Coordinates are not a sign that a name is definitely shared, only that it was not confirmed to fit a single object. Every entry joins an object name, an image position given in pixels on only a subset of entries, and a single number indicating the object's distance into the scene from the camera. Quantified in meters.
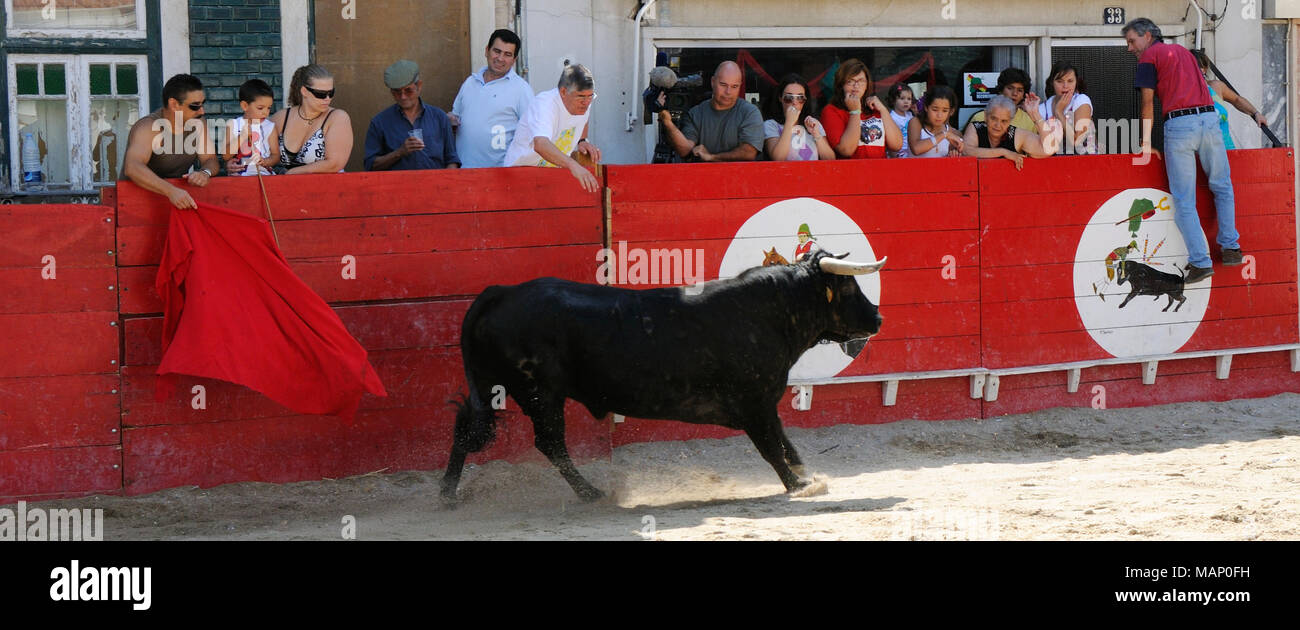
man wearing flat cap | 16.69
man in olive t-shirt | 17.28
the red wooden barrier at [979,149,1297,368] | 18.25
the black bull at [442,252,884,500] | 13.59
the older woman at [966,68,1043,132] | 19.20
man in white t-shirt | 15.52
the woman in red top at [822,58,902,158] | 17.86
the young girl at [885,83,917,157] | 18.97
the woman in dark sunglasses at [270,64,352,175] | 15.39
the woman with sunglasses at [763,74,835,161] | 17.39
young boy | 15.62
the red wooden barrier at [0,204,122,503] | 14.22
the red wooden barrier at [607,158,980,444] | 16.73
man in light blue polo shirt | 17.33
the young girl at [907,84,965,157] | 18.61
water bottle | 18.61
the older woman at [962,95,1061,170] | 18.33
